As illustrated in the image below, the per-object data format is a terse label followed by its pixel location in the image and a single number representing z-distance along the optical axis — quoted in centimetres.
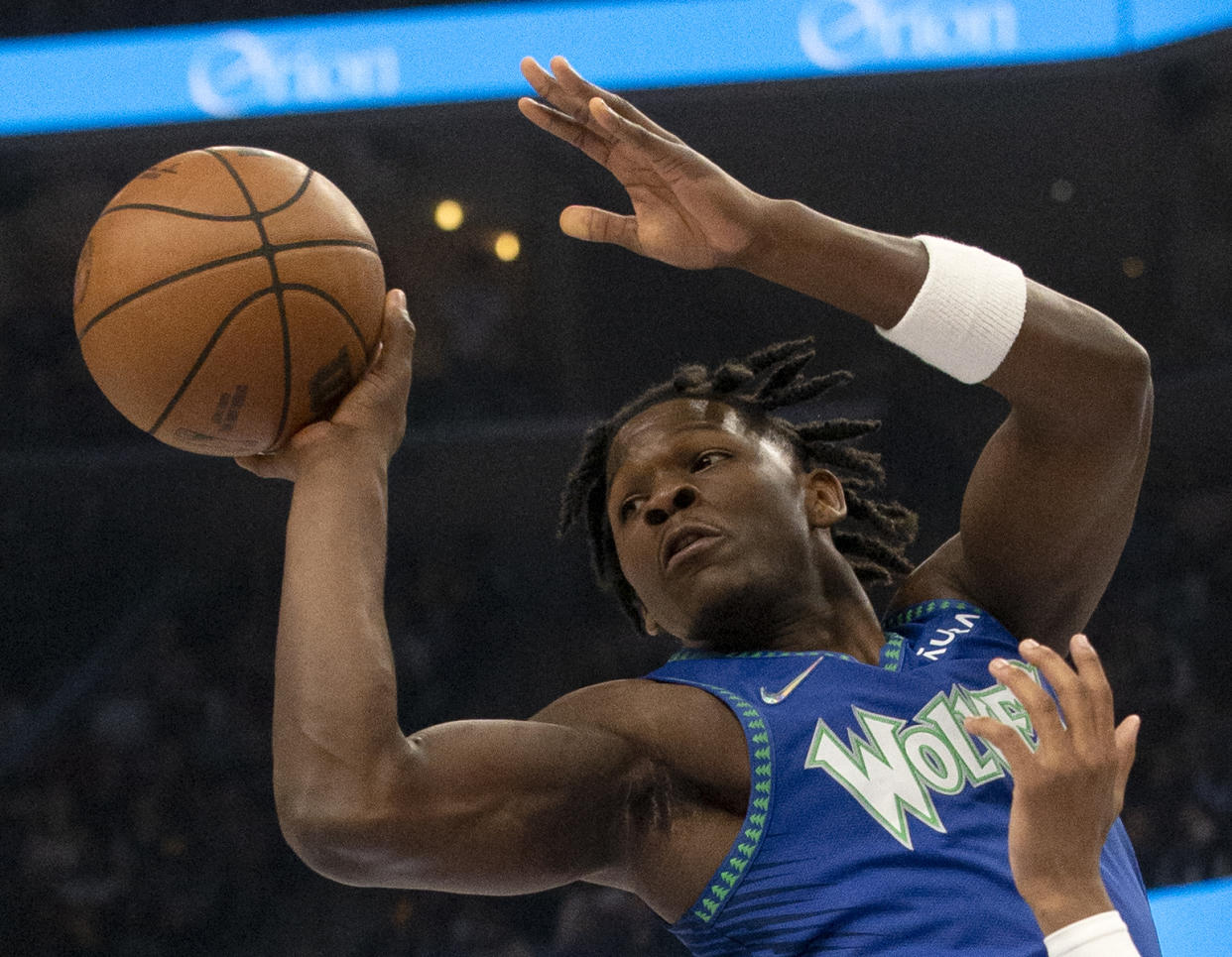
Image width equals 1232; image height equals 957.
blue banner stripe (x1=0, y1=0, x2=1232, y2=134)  775
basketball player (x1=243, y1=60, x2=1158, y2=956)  347
